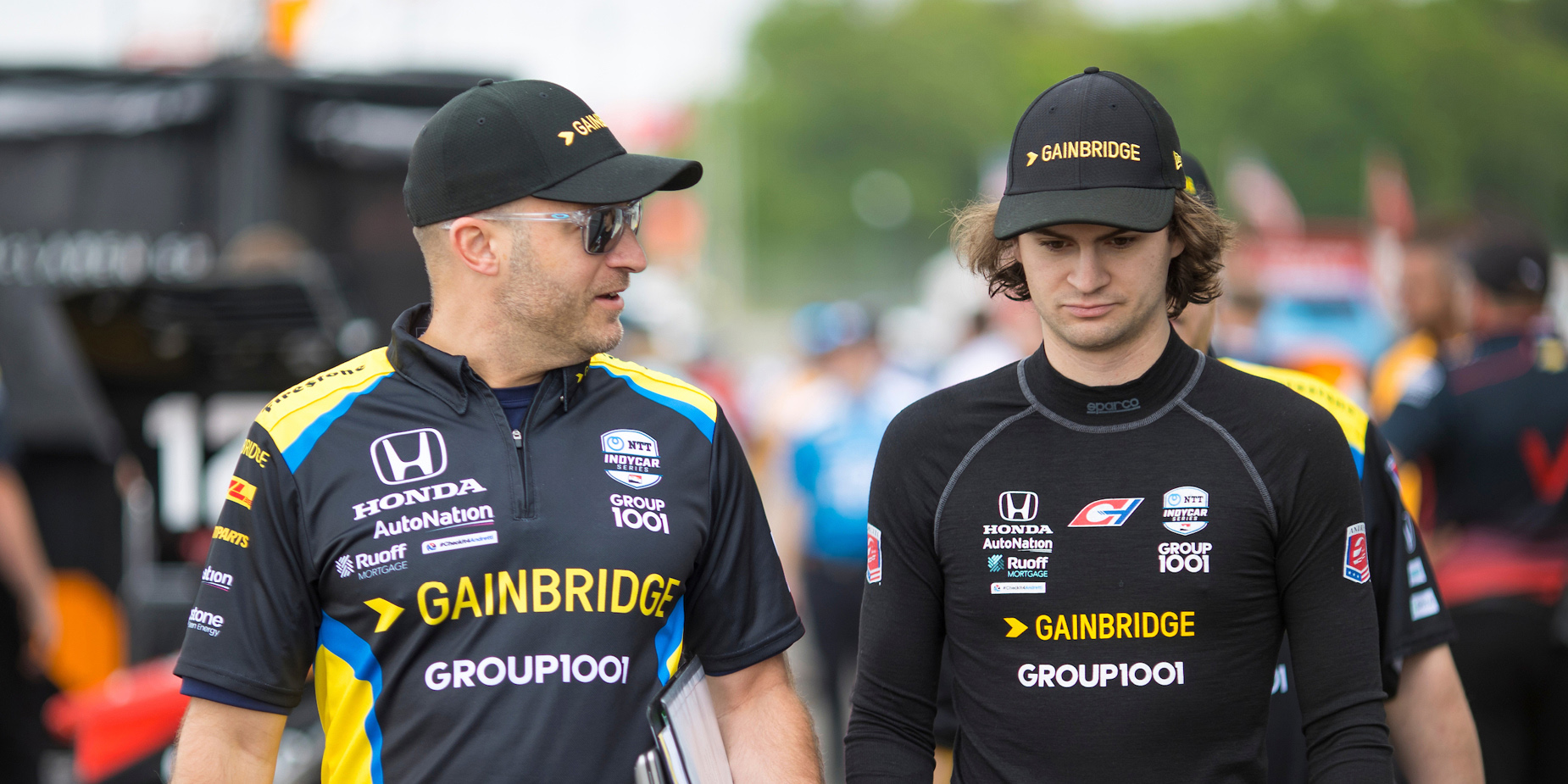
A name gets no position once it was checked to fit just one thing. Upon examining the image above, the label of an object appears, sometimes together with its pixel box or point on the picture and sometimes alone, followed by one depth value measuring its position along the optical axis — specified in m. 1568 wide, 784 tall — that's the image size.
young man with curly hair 4.71
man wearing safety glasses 4.88
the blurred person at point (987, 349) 15.57
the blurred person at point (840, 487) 15.18
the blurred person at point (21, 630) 11.57
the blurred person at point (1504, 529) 9.43
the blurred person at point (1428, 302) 12.45
